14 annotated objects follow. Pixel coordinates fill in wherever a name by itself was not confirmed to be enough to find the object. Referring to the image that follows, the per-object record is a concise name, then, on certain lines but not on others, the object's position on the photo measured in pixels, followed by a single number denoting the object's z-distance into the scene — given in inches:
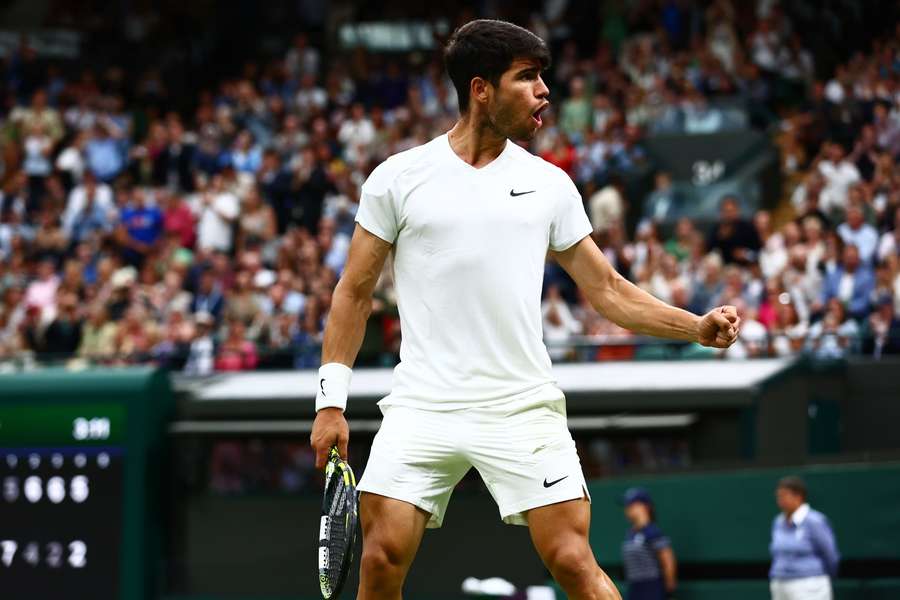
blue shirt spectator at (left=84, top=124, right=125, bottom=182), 789.9
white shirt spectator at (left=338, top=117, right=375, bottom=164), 737.2
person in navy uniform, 439.2
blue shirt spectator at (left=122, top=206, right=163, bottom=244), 725.3
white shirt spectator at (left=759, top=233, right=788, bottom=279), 559.5
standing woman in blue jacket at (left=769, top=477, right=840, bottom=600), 409.4
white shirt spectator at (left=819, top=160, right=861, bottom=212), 594.9
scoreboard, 475.8
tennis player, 195.6
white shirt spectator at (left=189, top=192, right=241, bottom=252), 706.8
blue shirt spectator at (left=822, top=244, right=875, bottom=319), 524.1
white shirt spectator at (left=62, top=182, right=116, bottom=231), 749.3
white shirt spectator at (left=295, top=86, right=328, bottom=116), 804.0
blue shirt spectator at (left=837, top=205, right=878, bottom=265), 548.1
